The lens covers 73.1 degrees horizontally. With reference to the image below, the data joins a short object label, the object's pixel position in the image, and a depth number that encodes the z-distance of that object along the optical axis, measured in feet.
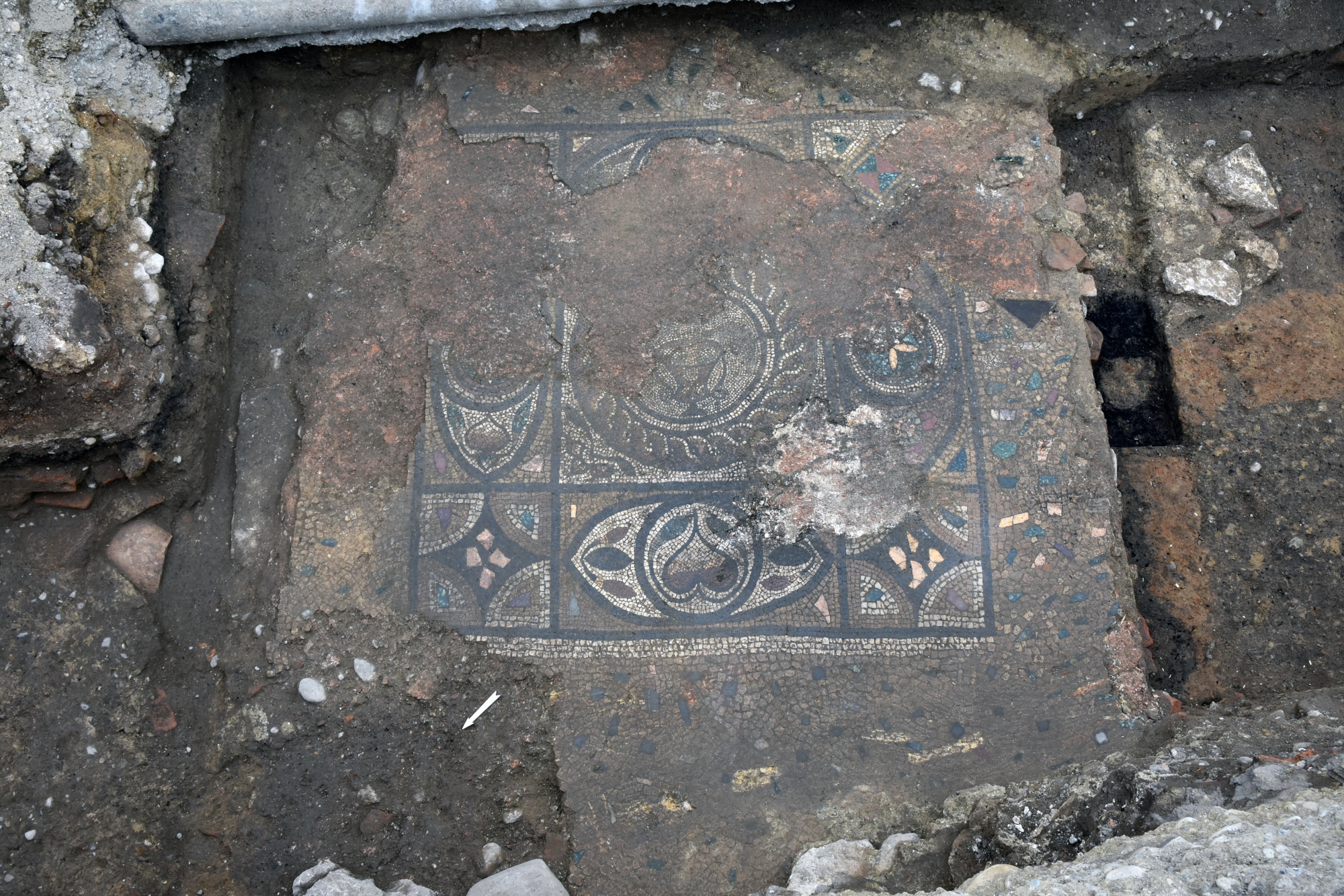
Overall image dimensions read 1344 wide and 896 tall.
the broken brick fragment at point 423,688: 9.34
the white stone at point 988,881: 6.72
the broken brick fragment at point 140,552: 9.72
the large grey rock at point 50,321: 8.38
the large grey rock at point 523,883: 8.59
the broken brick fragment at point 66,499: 9.48
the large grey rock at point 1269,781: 7.04
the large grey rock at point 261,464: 10.03
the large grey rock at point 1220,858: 5.84
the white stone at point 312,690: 9.35
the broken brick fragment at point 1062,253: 10.44
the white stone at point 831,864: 8.39
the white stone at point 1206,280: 11.32
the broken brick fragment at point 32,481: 9.15
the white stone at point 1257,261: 11.39
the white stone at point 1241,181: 11.59
